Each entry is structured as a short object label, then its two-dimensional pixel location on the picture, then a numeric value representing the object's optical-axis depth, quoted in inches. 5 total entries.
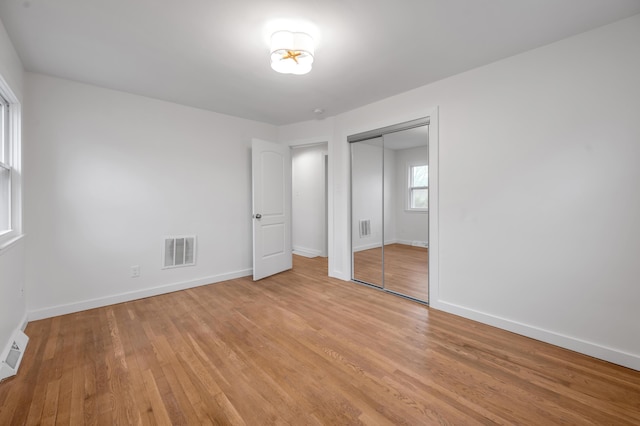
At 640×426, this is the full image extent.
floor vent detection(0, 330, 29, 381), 68.9
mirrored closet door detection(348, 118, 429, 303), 126.9
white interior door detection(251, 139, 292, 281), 151.2
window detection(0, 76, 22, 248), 87.7
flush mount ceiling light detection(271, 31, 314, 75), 76.5
